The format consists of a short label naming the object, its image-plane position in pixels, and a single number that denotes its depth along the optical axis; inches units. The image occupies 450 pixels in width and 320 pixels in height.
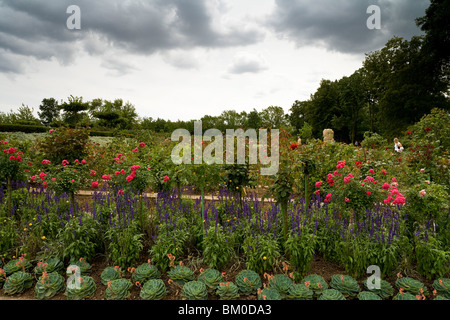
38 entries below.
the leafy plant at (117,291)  99.6
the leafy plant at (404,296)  95.1
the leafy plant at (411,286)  98.6
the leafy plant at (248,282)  103.0
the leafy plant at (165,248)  117.9
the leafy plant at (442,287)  99.0
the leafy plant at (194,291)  98.1
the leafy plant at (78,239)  121.6
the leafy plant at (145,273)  109.3
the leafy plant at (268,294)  96.6
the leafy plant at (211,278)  104.2
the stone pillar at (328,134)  552.5
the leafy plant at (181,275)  108.5
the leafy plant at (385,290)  100.3
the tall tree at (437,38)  598.9
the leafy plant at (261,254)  112.4
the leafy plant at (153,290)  99.2
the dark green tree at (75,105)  1037.2
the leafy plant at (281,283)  100.4
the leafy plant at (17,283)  105.7
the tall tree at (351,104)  1143.6
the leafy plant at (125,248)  120.0
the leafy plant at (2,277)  111.5
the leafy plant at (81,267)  115.2
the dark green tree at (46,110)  2234.0
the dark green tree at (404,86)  705.0
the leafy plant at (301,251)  109.7
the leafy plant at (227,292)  100.0
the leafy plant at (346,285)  100.4
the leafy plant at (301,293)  97.0
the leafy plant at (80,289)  101.0
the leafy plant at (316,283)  100.1
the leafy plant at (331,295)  94.7
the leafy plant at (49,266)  115.0
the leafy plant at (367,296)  95.0
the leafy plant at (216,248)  116.6
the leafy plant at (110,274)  108.4
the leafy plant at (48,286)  103.0
